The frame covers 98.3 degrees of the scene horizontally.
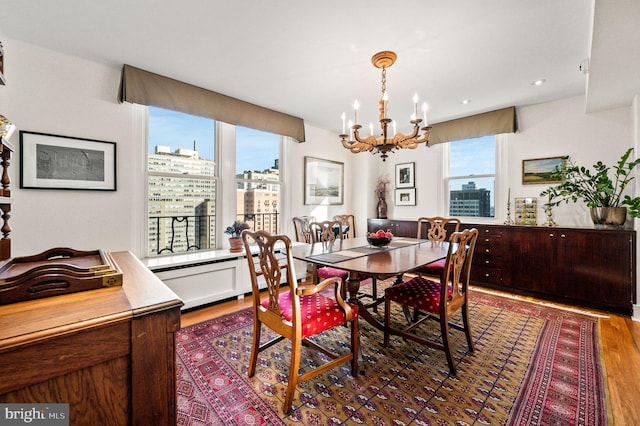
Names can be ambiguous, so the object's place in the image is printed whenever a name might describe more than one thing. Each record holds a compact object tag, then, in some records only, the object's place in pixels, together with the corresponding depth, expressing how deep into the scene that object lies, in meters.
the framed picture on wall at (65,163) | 2.35
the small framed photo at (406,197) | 4.95
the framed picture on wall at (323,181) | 4.62
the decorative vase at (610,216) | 3.01
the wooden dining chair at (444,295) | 1.93
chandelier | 2.40
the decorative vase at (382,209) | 5.19
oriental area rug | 1.55
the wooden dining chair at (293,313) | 1.60
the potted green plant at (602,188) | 2.96
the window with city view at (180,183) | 3.14
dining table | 1.91
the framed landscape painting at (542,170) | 3.53
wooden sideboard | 2.92
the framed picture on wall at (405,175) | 4.96
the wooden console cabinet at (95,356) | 0.69
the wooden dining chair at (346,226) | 3.83
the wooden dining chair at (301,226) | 4.04
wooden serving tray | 0.88
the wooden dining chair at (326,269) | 2.66
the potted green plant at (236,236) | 3.48
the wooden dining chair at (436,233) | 2.98
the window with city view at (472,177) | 4.20
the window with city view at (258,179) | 3.87
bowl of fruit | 2.66
